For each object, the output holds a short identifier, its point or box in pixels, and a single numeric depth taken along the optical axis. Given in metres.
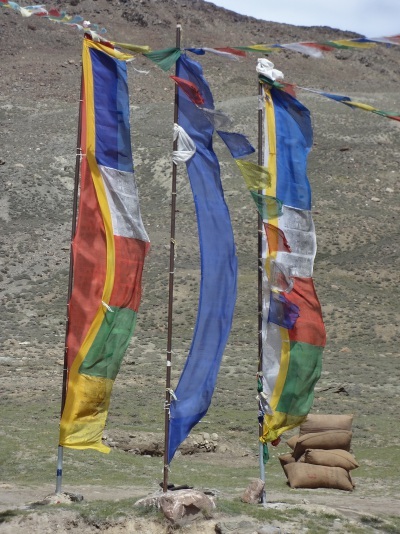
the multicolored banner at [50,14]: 18.64
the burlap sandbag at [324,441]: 25.81
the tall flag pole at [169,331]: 18.50
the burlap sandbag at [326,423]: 26.84
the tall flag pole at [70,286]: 18.73
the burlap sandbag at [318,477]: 24.30
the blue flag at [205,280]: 18.69
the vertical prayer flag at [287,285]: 19.83
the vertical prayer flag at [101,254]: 18.59
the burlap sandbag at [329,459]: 25.11
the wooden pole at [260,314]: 19.81
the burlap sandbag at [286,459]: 26.12
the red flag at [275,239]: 19.86
